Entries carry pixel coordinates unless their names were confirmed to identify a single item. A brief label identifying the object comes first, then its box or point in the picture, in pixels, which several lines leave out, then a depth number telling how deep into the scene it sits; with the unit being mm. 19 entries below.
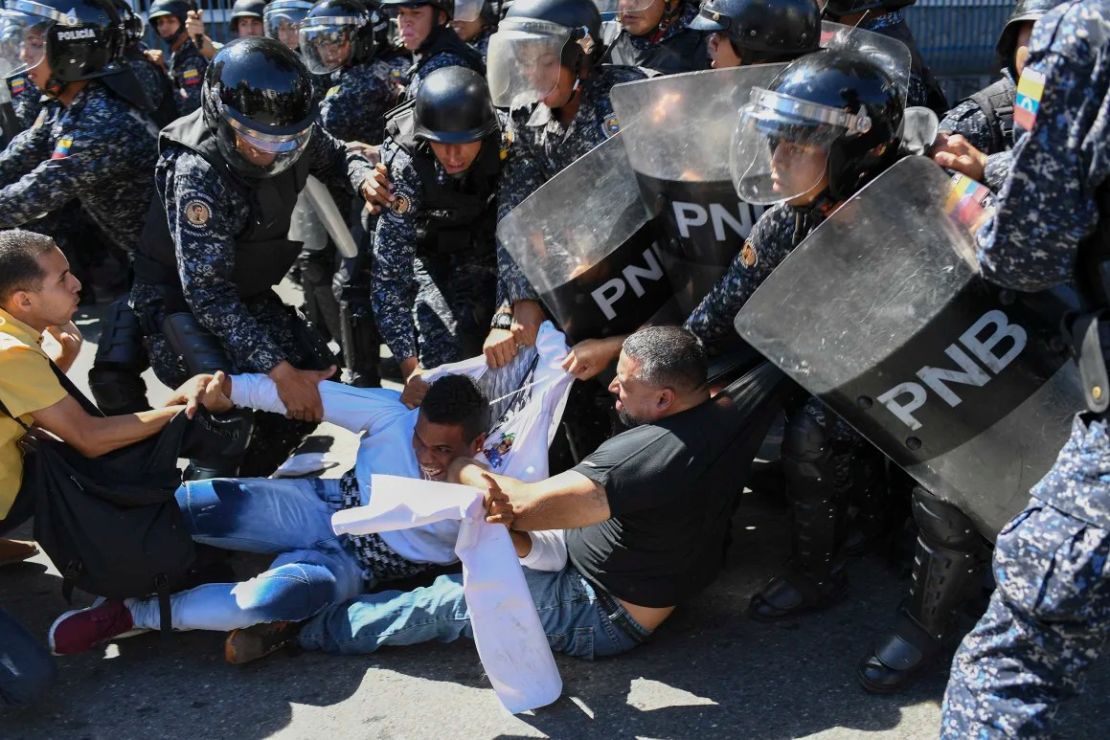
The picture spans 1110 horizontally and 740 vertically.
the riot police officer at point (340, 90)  5742
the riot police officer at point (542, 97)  3832
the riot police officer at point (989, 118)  3523
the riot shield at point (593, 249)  3557
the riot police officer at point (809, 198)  2855
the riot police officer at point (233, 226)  3768
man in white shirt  3223
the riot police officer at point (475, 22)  5902
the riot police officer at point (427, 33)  5234
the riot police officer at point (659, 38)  4957
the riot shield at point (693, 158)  3336
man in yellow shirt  2984
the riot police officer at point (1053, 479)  2084
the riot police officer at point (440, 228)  4004
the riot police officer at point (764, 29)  3662
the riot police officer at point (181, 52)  7777
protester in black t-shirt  2918
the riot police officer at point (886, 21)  4203
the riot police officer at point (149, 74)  5320
